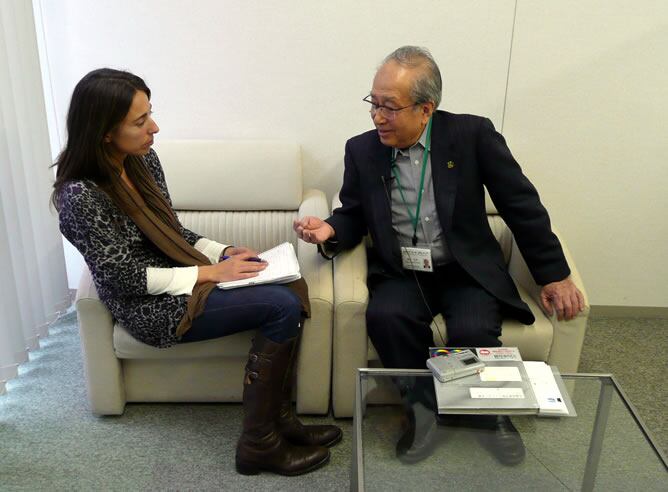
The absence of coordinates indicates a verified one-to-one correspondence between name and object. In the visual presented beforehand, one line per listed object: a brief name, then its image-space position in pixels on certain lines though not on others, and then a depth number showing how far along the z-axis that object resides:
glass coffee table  1.71
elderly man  2.22
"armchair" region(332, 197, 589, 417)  2.28
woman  1.99
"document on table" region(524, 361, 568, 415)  1.78
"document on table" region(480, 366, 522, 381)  1.83
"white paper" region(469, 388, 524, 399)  1.78
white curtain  2.55
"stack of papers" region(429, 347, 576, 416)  1.76
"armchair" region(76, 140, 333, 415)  2.31
